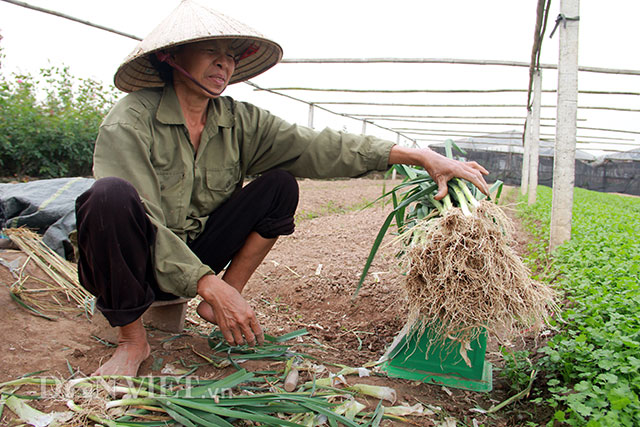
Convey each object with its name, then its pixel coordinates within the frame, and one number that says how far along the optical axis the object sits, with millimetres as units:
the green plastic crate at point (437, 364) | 1646
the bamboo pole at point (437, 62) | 6480
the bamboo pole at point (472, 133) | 14008
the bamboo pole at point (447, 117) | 11602
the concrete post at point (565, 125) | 2818
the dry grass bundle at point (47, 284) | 2002
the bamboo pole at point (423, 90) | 7924
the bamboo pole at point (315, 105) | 8258
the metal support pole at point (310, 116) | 10586
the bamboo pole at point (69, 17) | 4131
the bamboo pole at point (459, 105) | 9473
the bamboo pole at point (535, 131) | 6797
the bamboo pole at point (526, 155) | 9180
